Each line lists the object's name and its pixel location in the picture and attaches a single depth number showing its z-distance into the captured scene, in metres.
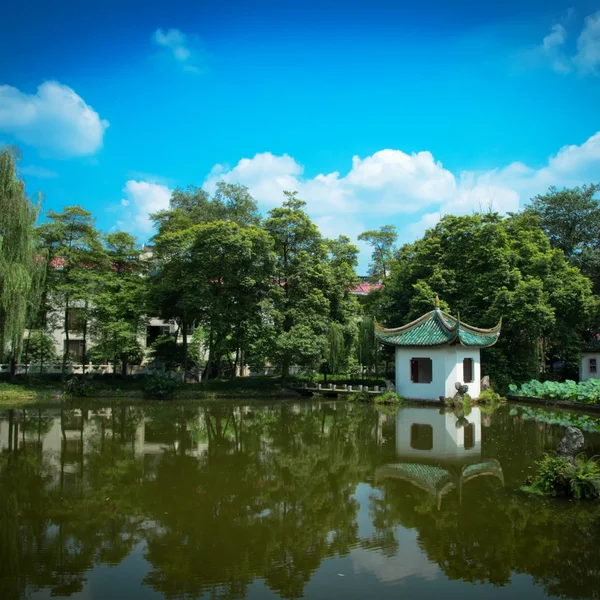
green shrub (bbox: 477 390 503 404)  19.92
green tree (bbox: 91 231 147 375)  23.00
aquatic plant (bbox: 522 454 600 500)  6.79
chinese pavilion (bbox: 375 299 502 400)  19.62
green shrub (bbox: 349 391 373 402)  21.53
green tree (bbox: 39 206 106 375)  23.02
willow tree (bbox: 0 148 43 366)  18.69
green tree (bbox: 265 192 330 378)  22.36
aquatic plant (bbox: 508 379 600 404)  17.14
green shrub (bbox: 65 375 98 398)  22.30
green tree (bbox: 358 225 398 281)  32.75
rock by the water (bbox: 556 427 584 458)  7.21
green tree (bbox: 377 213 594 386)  21.52
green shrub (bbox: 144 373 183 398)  22.08
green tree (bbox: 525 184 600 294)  28.84
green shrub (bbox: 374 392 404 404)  20.23
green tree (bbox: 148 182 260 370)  22.84
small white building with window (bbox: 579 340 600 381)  24.67
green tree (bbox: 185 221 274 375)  22.28
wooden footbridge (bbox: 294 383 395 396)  22.22
